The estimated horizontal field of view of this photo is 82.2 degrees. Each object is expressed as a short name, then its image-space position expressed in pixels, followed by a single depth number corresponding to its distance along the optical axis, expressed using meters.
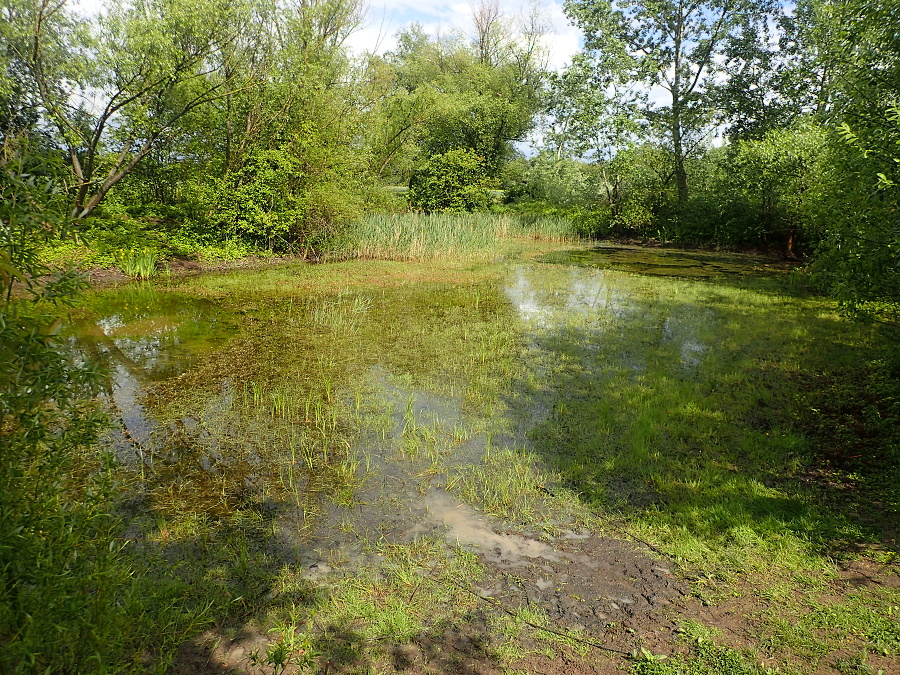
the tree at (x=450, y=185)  27.67
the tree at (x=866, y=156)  5.21
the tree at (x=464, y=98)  25.22
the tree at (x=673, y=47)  24.09
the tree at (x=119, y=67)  11.70
